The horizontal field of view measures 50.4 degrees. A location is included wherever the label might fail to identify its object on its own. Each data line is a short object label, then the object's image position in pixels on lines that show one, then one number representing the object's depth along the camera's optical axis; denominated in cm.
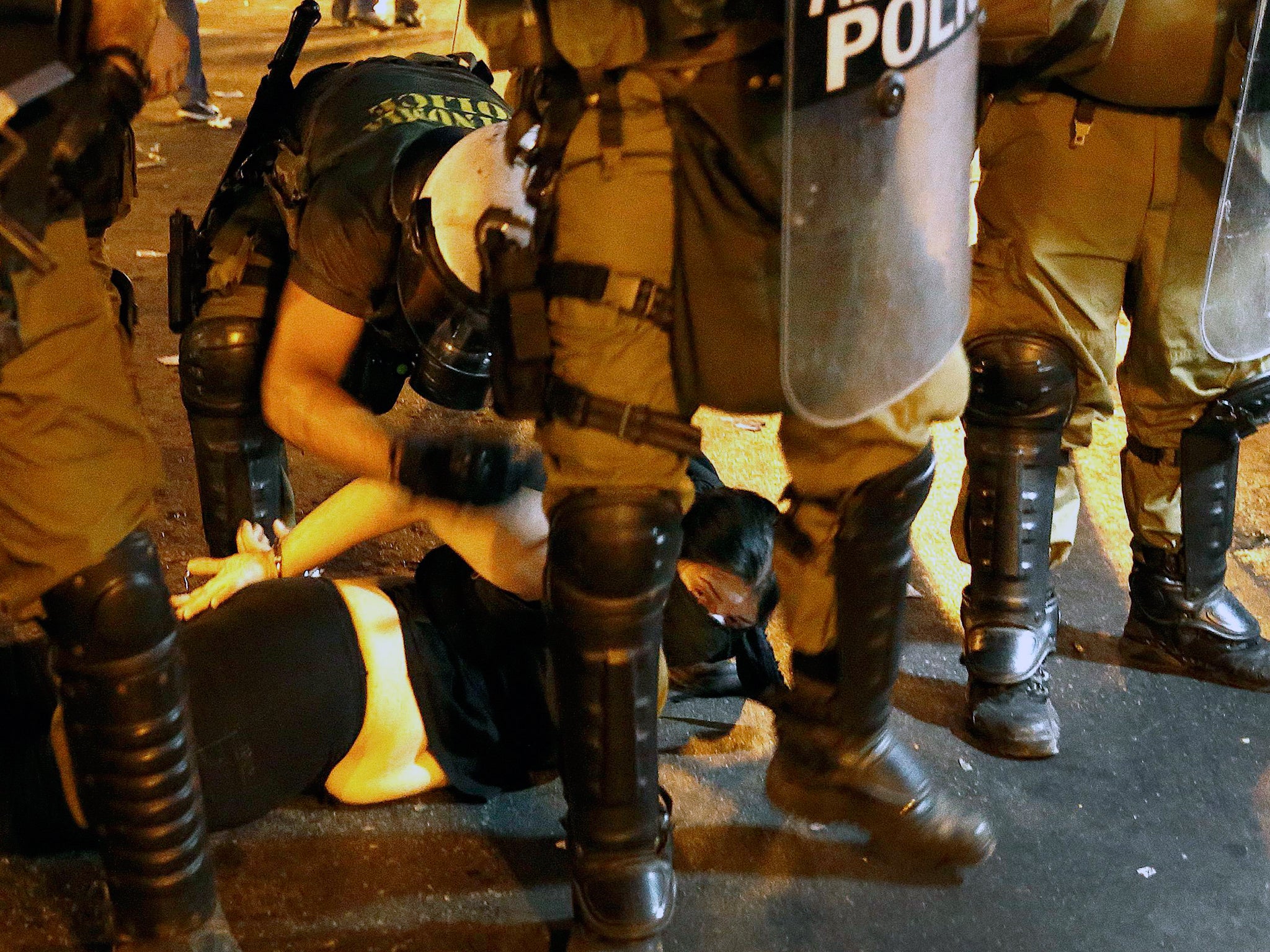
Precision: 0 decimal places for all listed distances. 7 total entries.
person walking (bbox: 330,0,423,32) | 969
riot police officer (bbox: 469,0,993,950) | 150
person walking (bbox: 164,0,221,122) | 713
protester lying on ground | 193
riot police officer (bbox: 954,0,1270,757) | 212
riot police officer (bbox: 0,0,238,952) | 147
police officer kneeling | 201
